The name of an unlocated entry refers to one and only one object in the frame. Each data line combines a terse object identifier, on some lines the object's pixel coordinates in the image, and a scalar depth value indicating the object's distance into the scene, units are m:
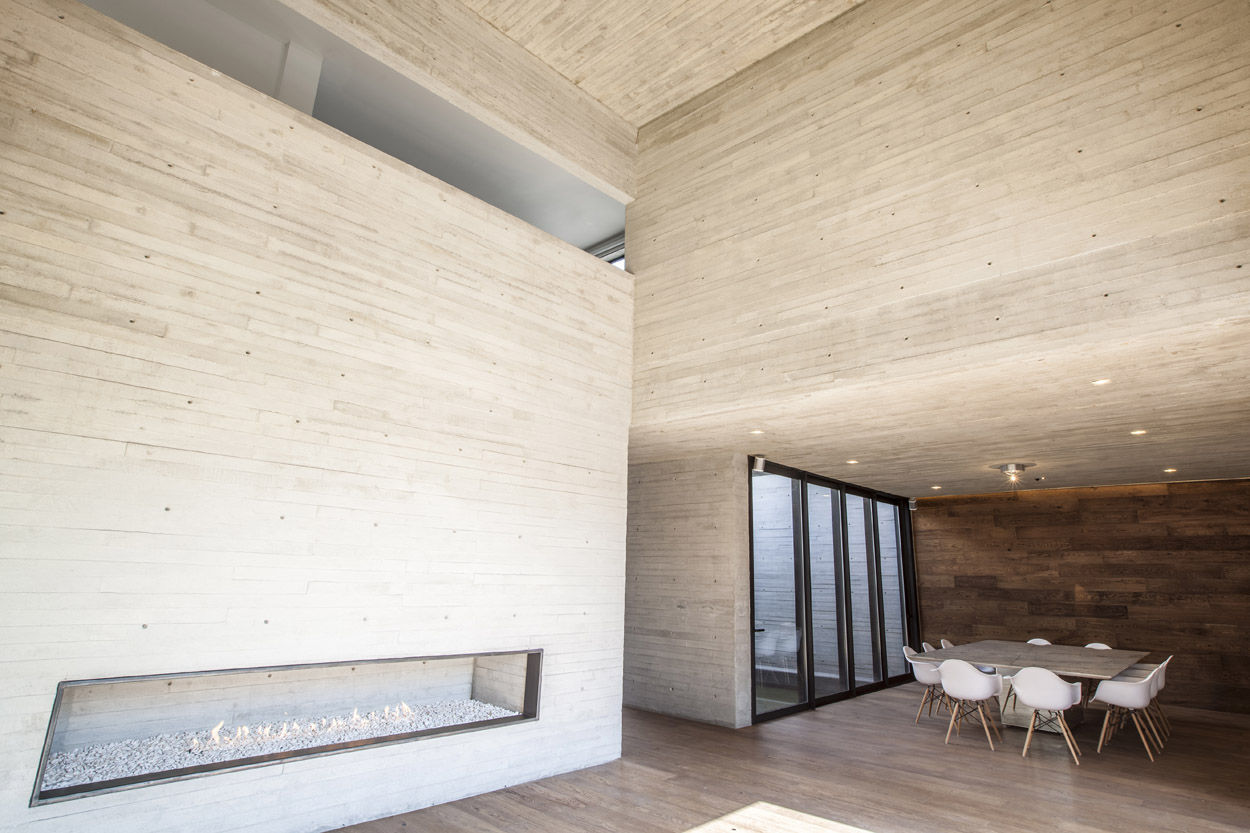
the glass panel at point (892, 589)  9.33
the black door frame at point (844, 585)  7.27
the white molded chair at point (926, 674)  6.10
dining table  5.59
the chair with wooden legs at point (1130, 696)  5.17
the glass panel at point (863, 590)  8.41
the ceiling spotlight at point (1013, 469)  7.12
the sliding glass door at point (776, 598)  6.80
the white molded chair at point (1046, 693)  5.11
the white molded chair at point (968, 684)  5.39
